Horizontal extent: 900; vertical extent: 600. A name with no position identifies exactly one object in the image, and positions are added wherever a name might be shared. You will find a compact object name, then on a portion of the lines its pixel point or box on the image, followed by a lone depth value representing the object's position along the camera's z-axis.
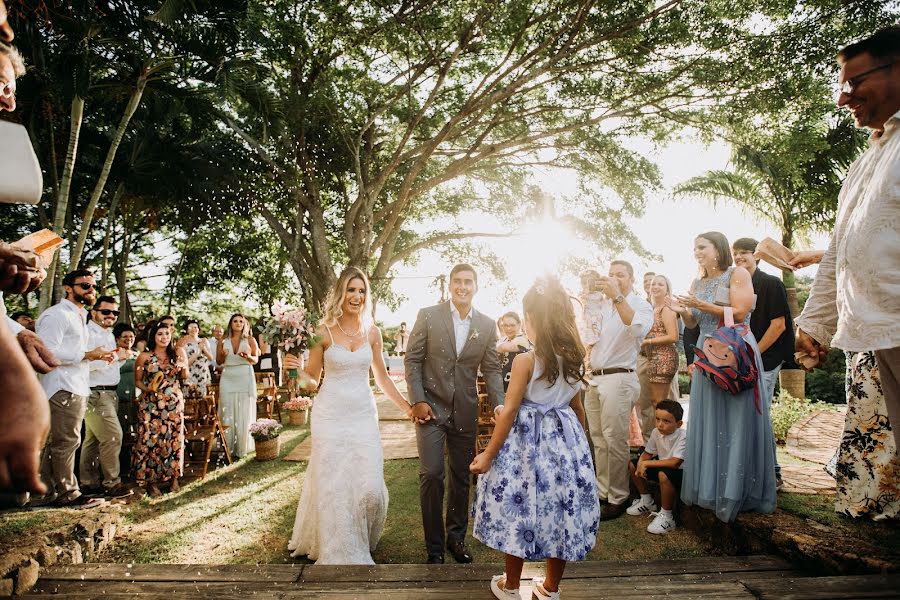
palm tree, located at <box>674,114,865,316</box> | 9.32
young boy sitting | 4.53
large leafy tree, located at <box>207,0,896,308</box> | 9.38
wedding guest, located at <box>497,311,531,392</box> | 6.97
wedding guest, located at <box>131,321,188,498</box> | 6.05
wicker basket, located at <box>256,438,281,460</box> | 7.57
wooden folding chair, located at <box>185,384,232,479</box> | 6.84
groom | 4.12
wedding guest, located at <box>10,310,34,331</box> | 6.21
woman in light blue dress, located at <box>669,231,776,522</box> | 3.74
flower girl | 2.71
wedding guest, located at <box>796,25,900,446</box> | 1.86
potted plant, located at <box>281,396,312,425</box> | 10.76
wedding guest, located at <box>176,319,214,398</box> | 7.88
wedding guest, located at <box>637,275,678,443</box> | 5.11
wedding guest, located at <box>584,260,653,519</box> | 4.90
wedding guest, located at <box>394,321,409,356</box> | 18.97
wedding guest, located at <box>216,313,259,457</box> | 7.77
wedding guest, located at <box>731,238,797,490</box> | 4.52
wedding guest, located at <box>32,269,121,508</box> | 5.24
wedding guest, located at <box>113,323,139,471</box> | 6.69
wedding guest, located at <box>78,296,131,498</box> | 6.03
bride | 3.95
